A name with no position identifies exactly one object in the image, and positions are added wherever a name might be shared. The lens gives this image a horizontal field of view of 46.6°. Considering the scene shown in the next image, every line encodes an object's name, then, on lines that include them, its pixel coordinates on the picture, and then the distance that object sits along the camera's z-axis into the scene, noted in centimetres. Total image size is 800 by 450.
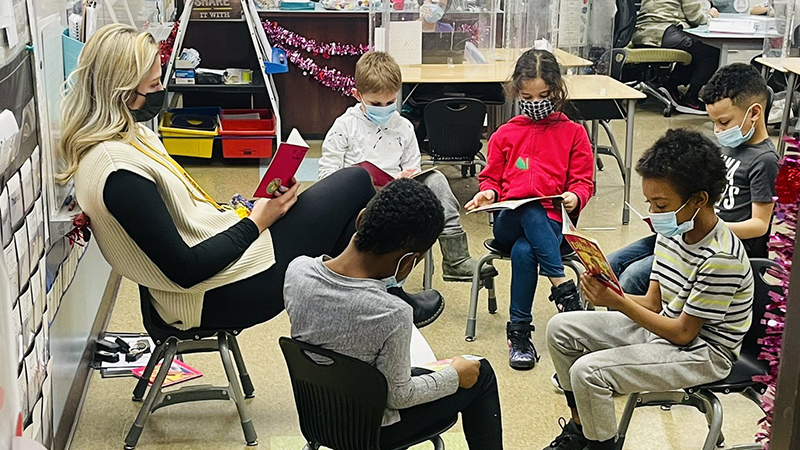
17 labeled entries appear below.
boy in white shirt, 346
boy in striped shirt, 221
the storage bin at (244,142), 562
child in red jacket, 322
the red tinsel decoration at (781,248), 148
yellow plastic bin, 561
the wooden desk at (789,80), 548
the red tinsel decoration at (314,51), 610
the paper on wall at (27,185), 192
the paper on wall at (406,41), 516
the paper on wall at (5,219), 168
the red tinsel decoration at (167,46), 532
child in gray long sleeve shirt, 190
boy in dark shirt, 291
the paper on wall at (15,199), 179
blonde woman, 240
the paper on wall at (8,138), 170
